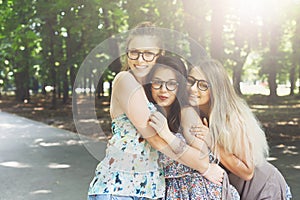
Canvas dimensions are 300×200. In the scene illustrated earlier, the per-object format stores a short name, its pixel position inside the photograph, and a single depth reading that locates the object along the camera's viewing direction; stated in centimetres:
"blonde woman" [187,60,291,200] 234
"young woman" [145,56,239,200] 211
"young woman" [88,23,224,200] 205
